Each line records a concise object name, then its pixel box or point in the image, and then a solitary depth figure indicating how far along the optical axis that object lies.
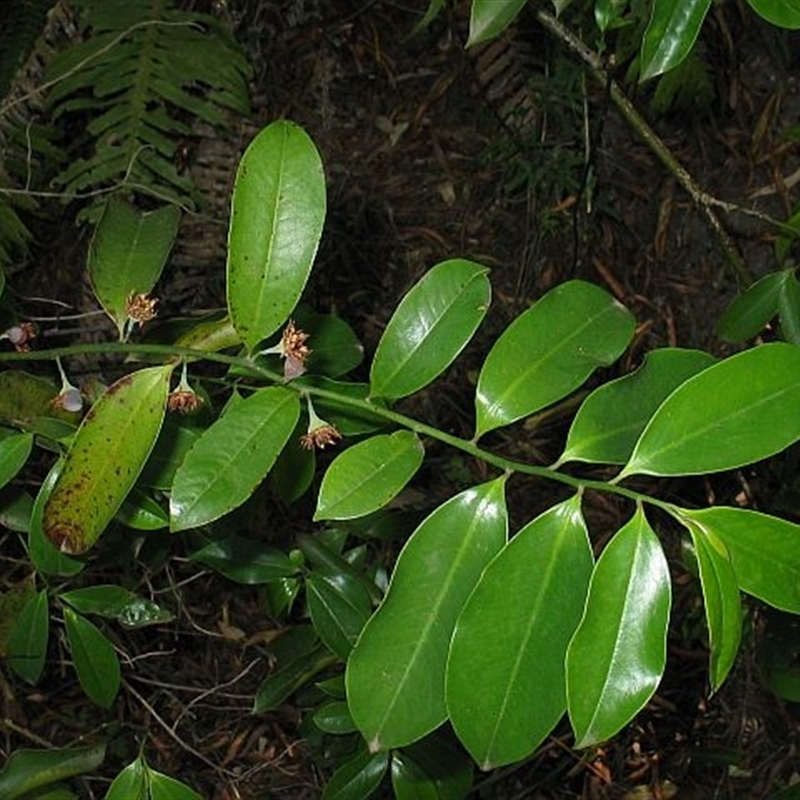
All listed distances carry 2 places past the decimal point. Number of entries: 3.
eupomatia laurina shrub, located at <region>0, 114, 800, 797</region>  0.76
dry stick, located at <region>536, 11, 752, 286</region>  1.37
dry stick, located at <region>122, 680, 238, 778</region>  1.75
